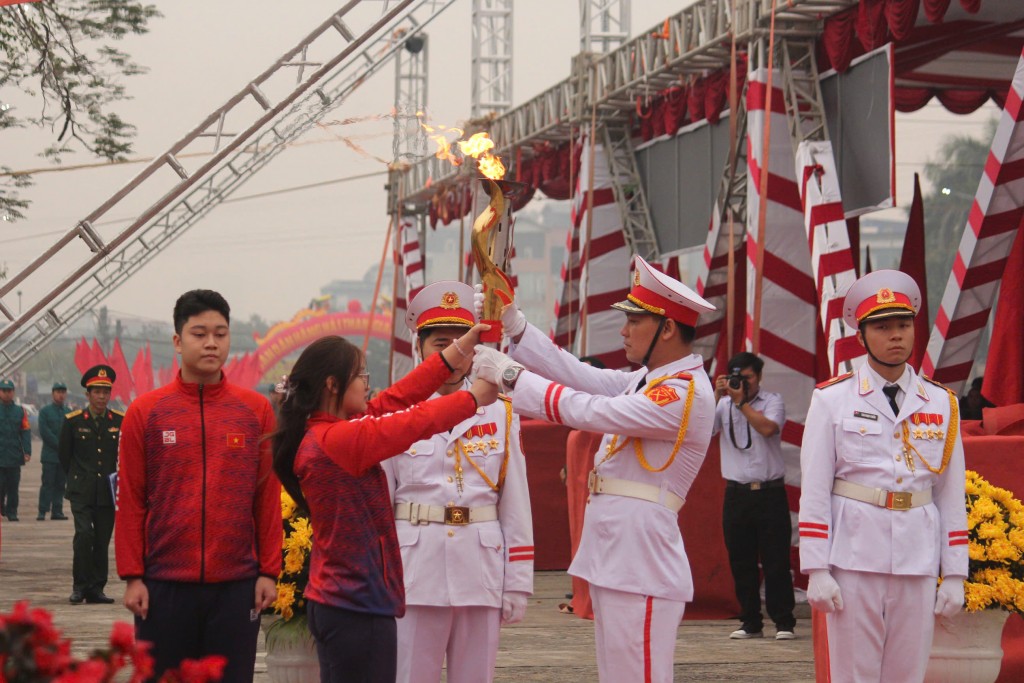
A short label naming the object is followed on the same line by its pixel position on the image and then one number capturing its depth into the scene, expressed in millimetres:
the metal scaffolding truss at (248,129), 13383
